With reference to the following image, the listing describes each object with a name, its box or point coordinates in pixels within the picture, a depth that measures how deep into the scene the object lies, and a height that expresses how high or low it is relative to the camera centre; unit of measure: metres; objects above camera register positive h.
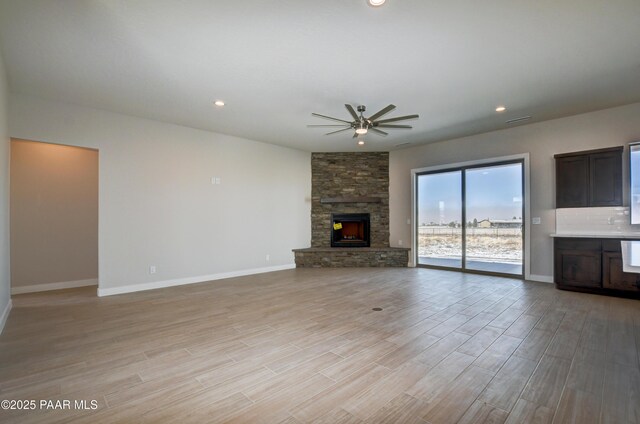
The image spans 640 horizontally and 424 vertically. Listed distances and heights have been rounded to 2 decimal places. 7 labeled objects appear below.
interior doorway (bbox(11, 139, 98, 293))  4.96 -0.05
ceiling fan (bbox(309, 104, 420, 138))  4.17 +1.33
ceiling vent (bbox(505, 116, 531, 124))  5.12 +1.67
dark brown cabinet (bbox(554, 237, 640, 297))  4.33 -0.91
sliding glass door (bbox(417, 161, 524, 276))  5.86 -0.16
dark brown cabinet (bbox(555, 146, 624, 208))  4.65 +0.56
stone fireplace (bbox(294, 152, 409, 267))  7.70 +0.42
